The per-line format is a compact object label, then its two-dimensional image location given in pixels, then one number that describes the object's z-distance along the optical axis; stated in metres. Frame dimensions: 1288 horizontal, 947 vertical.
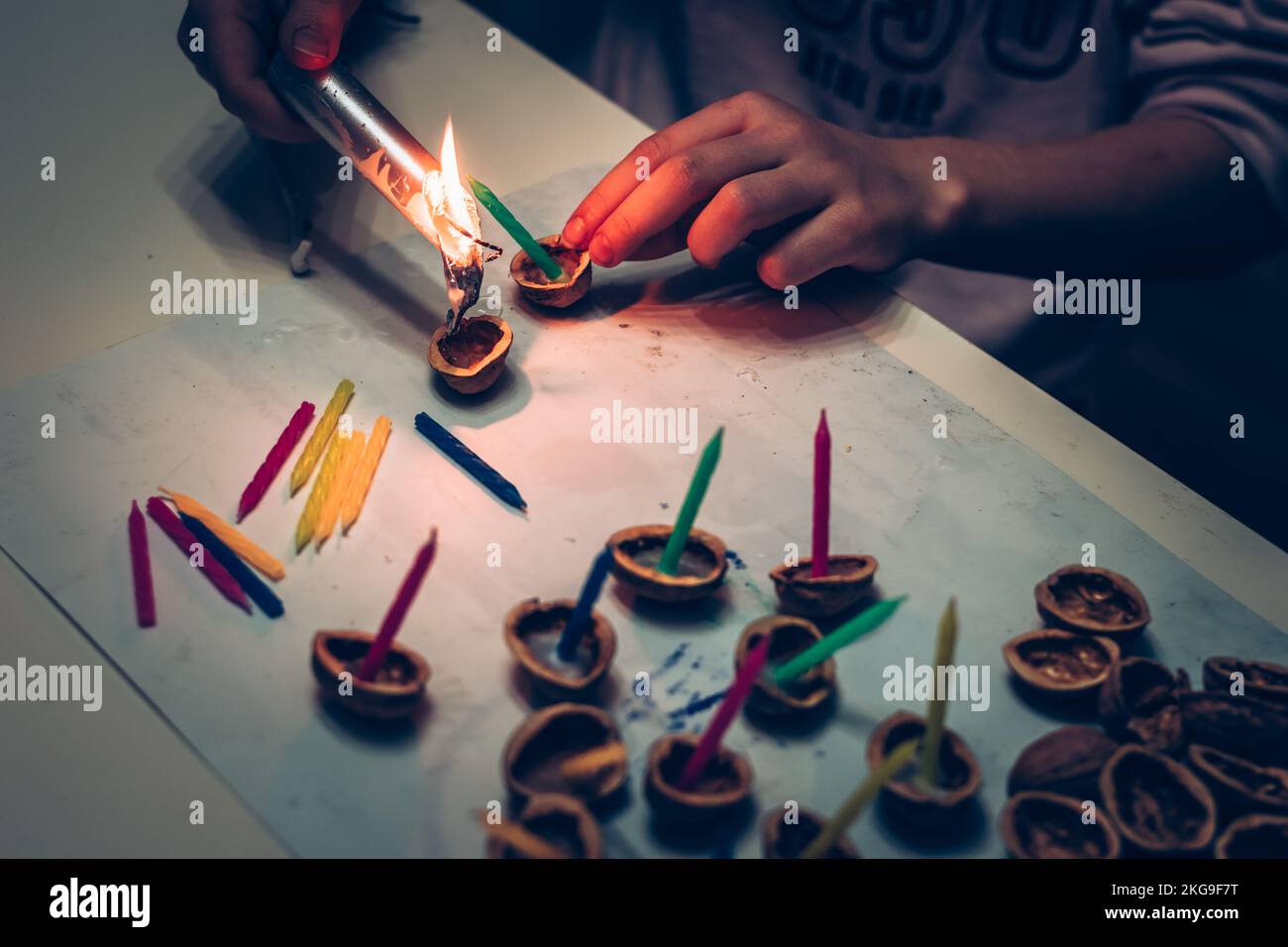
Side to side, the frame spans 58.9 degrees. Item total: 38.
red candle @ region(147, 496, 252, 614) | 0.92
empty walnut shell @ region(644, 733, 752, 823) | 0.78
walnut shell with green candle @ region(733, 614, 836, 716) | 0.86
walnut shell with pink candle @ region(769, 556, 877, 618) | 0.93
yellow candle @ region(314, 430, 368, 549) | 0.98
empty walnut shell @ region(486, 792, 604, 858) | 0.76
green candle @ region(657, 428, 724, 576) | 0.85
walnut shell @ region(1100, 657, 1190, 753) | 0.86
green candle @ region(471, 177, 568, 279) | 1.16
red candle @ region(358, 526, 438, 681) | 0.78
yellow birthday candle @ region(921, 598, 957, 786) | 0.73
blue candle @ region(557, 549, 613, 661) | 0.82
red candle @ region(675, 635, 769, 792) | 0.75
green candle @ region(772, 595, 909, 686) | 0.80
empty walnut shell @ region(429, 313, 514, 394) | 1.08
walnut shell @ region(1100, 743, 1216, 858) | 0.79
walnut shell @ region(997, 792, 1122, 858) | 0.80
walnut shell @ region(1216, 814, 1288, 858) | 0.79
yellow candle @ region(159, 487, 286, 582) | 0.94
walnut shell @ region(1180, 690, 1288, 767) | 0.84
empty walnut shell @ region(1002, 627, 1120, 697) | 0.89
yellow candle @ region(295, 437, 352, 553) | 0.97
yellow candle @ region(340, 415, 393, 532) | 1.00
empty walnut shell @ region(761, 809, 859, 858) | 0.78
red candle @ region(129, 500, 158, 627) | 0.90
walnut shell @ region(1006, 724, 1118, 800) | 0.83
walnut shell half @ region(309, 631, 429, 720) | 0.83
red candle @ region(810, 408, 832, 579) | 0.88
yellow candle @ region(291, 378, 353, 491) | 1.02
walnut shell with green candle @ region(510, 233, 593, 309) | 1.20
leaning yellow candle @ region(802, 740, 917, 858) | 0.72
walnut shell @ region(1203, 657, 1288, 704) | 0.89
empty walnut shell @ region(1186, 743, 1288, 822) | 0.81
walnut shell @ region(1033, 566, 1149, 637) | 0.92
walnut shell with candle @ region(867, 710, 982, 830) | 0.80
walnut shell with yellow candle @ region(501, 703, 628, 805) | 0.80
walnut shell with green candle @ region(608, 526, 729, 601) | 0.92
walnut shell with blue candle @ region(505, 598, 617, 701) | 0.85
